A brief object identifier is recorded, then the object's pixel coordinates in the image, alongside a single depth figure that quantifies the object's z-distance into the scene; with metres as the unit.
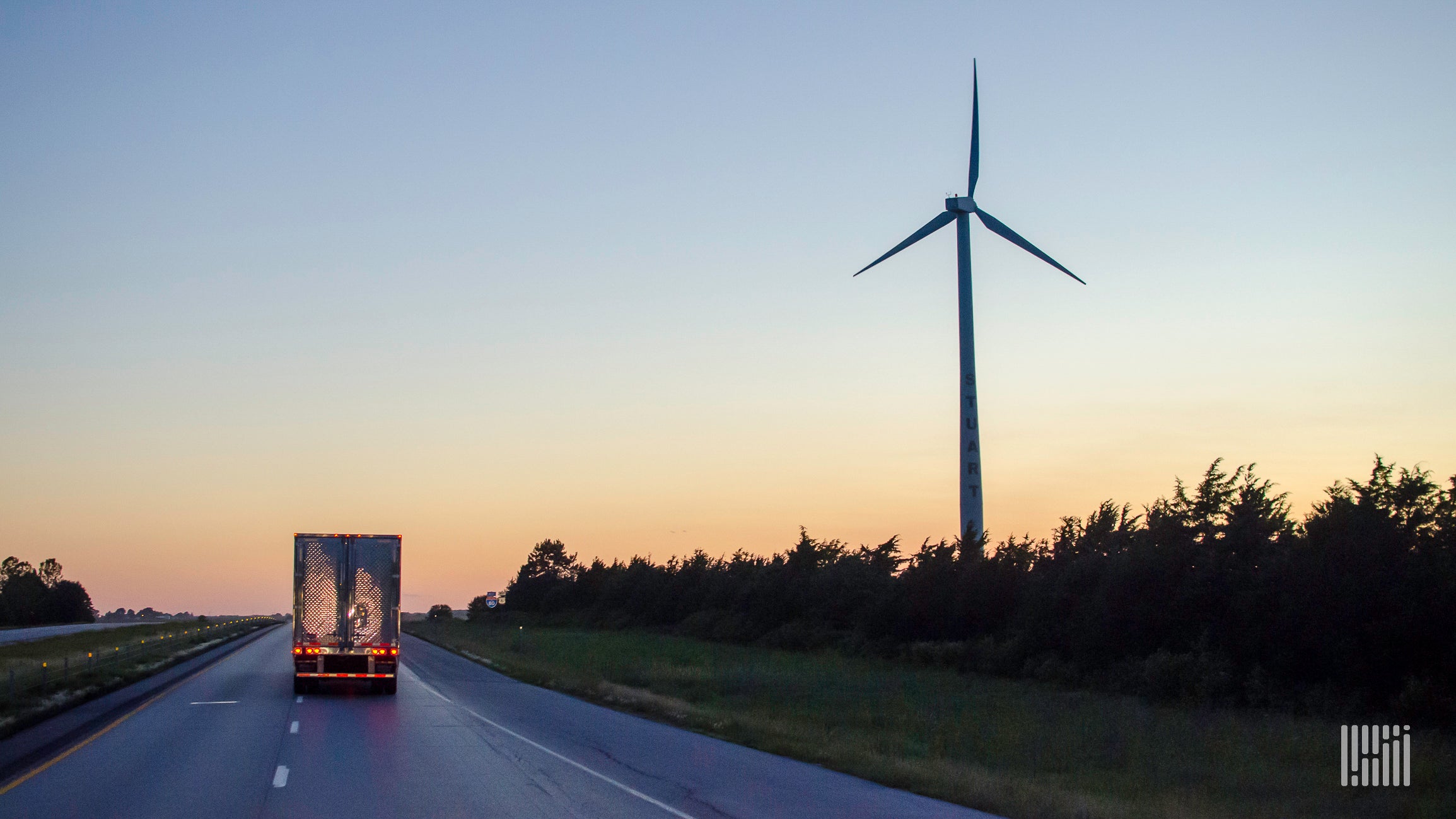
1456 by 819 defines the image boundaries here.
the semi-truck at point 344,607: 28.00
